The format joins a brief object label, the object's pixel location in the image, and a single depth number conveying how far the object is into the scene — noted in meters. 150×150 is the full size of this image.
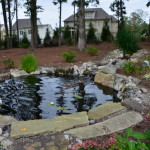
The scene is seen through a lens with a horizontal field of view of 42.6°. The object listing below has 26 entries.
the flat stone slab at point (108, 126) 2.37
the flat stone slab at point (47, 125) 2.42
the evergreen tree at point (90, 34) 17.74
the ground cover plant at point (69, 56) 7.77
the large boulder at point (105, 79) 5.29
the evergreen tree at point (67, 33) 19.42
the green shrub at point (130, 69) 5.48
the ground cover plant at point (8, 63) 7.03
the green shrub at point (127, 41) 6.88
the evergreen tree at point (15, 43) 18.10
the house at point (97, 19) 28.05
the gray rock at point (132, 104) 3.09
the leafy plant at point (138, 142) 1.13
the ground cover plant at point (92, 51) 9.19
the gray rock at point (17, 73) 6.33
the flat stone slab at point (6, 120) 2.71
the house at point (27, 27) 33.40
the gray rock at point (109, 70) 5.64
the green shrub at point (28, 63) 6.47
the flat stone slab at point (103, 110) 2.99
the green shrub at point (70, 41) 15.31
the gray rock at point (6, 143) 2.16
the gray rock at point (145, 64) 5.96
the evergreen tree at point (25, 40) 18.76
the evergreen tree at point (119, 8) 18.42
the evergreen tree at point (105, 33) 18.23
